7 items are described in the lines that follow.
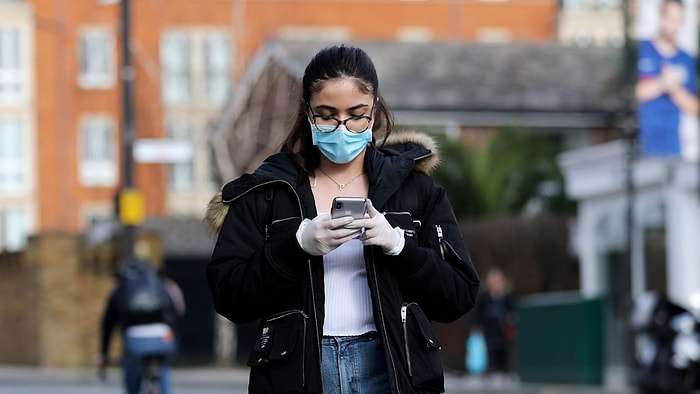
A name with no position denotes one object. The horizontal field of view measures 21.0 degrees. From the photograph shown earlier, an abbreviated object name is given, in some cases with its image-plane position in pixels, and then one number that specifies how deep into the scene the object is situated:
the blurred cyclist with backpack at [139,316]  16.38
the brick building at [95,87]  66.25
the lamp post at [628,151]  24.23
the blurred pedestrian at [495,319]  28.58
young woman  5.14
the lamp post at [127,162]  31.16
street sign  29.59
